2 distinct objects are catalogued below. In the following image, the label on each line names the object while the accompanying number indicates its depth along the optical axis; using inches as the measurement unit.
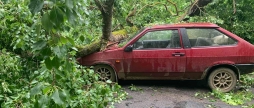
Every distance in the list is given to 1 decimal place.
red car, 225.3
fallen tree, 201.3
